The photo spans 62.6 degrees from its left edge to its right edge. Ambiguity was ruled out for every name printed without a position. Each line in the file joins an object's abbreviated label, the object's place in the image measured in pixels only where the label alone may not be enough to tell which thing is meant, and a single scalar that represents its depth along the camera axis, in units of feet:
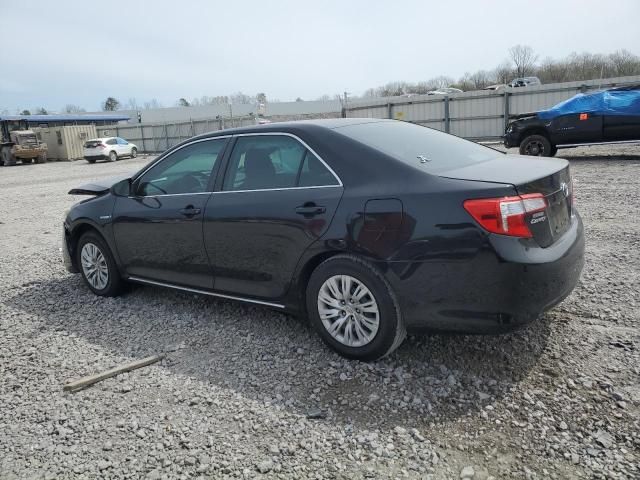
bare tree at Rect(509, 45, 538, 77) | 202.39
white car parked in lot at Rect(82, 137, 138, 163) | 107.55
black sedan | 9.95
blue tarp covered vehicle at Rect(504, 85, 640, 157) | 42.06
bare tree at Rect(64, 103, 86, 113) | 276.41
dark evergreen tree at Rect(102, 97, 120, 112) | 342.23
